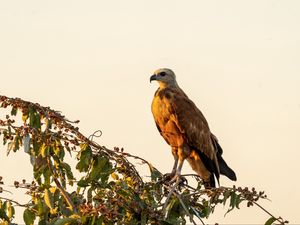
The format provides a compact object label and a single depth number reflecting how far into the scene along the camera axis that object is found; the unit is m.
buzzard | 18.08
